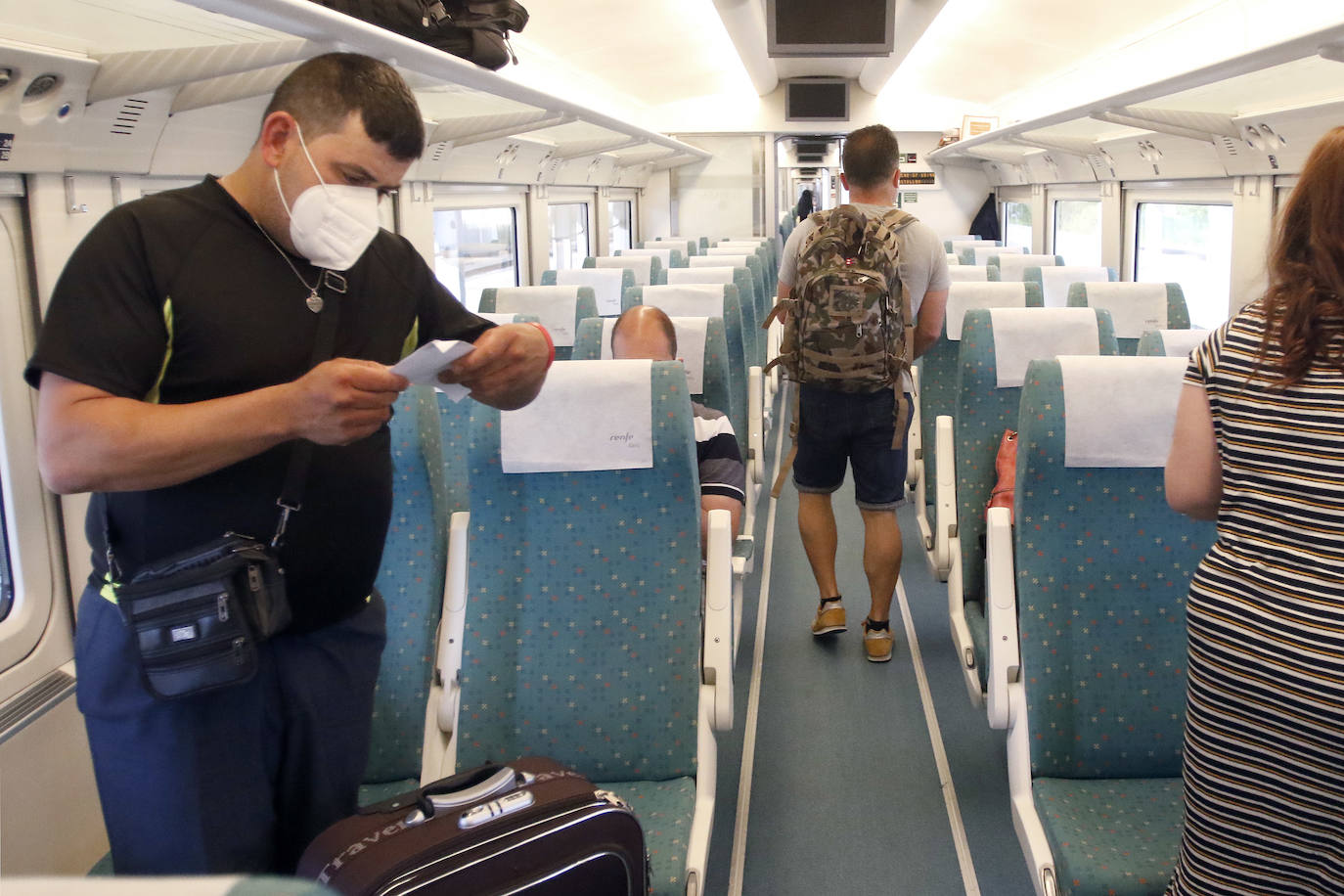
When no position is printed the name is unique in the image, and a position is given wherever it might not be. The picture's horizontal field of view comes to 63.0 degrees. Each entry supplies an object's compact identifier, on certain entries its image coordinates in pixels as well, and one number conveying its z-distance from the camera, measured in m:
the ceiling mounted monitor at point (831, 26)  6.37
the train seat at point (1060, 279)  5.93
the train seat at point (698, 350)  3.94
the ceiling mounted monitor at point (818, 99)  13.03
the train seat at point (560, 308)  5.22
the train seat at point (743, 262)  7.94
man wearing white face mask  1.36
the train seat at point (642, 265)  7.13
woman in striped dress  1.44
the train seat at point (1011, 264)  6.59
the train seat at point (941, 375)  4.46
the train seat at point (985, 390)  3.37
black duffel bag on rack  2.93
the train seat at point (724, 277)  6.28
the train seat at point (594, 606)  2.45
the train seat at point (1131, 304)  4.59
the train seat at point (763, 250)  10.08
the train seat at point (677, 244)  9.92
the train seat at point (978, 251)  8.16
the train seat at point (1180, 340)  3.35
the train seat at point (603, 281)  6.77
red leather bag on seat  3.28
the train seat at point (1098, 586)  2.36
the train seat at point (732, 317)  4.92
